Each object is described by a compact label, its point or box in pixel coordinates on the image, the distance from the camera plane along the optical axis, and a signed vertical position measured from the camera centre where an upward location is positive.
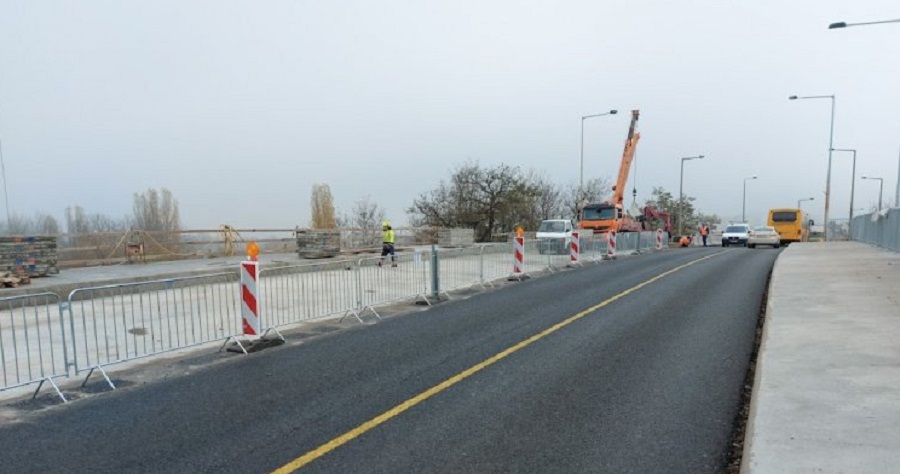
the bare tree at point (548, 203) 53.51 +0.45
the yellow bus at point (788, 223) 42.06 -1.27
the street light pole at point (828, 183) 42.56 +1.67
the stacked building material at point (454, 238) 33.97 -1.76
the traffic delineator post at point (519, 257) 17.06 -1.49
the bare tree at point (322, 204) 49.28 +0.49
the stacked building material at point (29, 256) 15.88 -1.27
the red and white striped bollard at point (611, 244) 25.58 -1.66
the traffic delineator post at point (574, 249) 21.67 -1.58
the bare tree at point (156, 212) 47.16 -0.11
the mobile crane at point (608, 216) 34.22 -0.58
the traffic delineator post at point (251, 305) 8.55 -1.42
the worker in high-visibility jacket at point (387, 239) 21.61 -1.15
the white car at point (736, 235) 42.75 -2.16
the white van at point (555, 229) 29.91 -1.17
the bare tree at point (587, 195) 58.56 +1.32
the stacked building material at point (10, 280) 14.52 -1.75
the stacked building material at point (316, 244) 24.95 -1.51
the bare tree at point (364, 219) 54.05 -0.95
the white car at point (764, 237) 35.91 -1.95
